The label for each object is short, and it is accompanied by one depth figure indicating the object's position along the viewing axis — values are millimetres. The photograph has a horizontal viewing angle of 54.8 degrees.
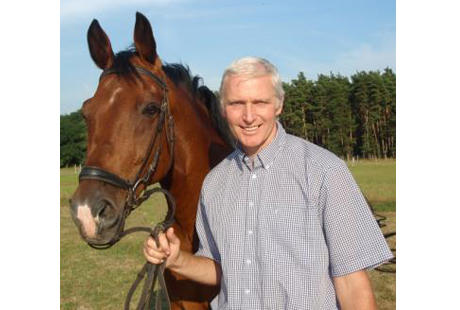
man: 1812
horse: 2285
